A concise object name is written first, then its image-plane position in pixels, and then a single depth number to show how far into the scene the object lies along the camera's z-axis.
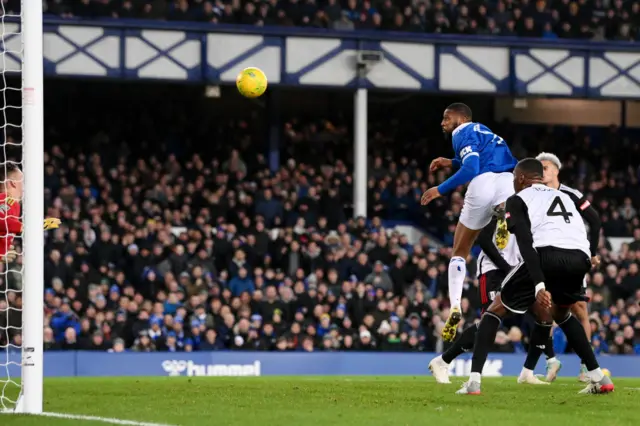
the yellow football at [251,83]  16.75
